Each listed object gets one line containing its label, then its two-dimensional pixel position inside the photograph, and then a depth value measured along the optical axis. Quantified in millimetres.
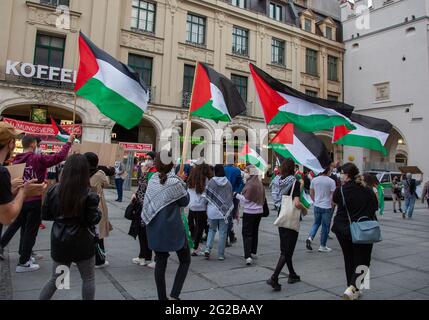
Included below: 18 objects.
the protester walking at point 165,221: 3752
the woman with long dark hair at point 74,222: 3180
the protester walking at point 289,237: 4605
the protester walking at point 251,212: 5887
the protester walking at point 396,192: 15449
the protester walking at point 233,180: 7488
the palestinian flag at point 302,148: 7043
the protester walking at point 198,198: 6469
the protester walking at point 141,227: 5588
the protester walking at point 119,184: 13562
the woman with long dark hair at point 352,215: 4348
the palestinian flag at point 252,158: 12177
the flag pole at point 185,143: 4836
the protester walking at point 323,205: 7152
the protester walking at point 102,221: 5293
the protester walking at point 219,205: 6105
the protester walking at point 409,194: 13289
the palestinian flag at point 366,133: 8680
